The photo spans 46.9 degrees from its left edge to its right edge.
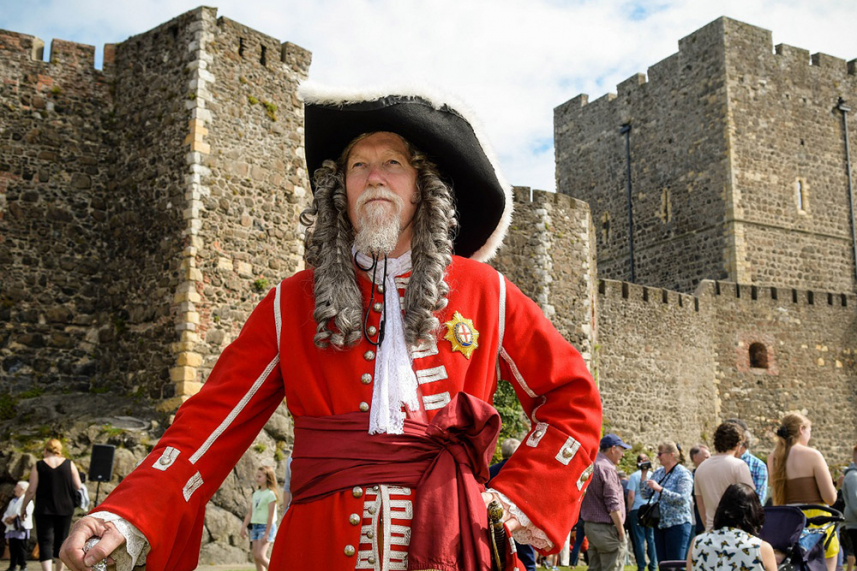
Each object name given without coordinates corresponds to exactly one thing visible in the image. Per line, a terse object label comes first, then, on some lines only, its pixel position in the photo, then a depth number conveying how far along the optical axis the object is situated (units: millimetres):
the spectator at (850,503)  7891
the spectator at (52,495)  9219
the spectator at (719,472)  7258
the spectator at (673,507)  9180
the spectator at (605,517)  9016
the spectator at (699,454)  9258
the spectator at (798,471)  6875
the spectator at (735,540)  5352
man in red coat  2684
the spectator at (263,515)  9344
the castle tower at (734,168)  27484
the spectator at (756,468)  7836
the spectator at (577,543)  12945
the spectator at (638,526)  11148
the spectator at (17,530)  9711
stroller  5957
